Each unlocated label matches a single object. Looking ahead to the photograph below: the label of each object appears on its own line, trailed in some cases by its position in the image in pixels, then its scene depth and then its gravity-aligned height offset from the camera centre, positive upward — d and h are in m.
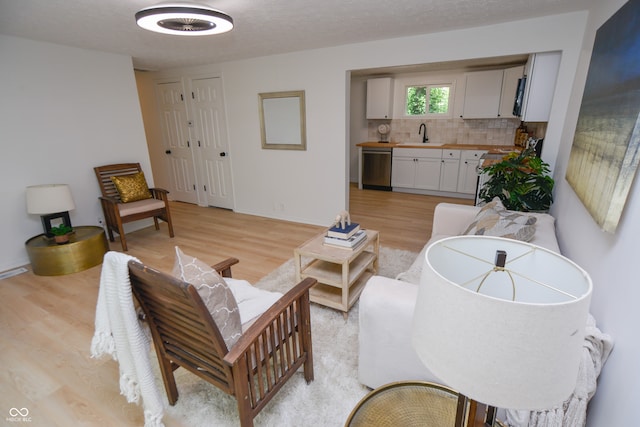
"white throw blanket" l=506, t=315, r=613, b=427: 1.00 -0.86
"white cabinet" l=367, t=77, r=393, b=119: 5.79 +0.50
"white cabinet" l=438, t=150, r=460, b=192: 5.29 -0.77
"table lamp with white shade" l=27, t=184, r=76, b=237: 2.96 -0.70
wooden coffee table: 2.17 -1.09
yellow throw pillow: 3.66 -0.71
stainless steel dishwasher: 5.88 -0.81
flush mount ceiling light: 2.02 +0.73
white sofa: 1.40 -0.96
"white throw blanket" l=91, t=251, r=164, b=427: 1.21 -0.89
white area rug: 1.52 -1.40
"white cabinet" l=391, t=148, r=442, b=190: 5.50 -0.78
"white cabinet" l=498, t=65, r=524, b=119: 4.71 +0.53
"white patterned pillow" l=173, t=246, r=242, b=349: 1.16 -0.63
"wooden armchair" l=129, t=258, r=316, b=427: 1.13 -0.92
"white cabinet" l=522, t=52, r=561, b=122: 2.76 +0.34
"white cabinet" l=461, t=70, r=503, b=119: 4.97 +0.49
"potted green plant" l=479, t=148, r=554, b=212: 2.43 -0.47
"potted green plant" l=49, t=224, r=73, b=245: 2.97 -1.01
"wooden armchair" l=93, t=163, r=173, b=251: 3.47 -0.89
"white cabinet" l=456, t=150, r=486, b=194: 5.13 -0.77
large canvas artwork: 1.03 +0.00
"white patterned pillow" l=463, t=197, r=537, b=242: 1.76 -0.59
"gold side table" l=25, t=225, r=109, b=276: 2.92 -1.19
